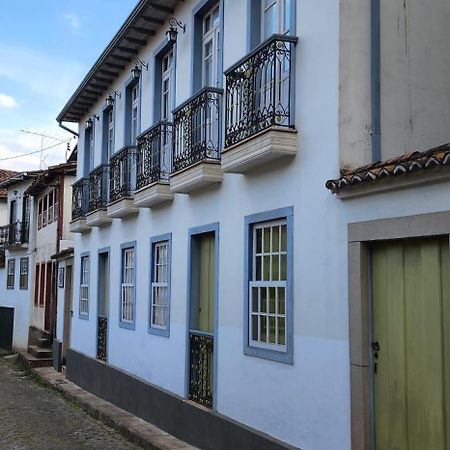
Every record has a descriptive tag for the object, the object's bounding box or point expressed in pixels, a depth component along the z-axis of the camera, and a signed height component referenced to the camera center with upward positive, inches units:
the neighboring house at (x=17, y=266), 975.0 +33.5
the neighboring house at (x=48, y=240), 813.2 +60.9
